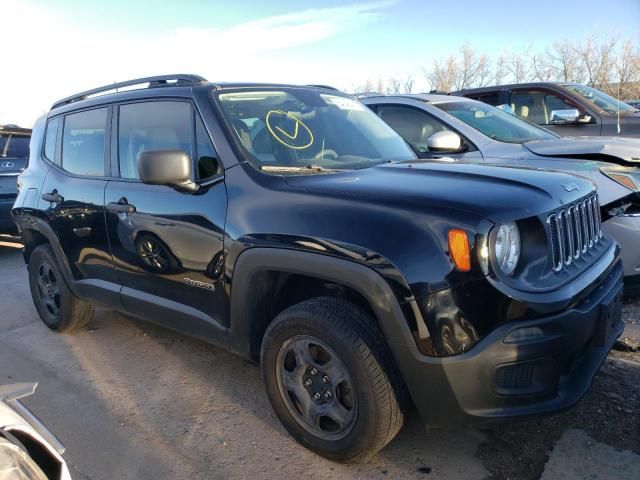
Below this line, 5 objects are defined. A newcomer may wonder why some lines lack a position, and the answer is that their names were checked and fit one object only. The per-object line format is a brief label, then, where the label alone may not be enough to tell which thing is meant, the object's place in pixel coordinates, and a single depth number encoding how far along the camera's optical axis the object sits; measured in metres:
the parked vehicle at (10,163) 7.86
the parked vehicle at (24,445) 1.59
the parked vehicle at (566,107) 7.04
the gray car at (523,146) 4.25
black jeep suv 2.24
